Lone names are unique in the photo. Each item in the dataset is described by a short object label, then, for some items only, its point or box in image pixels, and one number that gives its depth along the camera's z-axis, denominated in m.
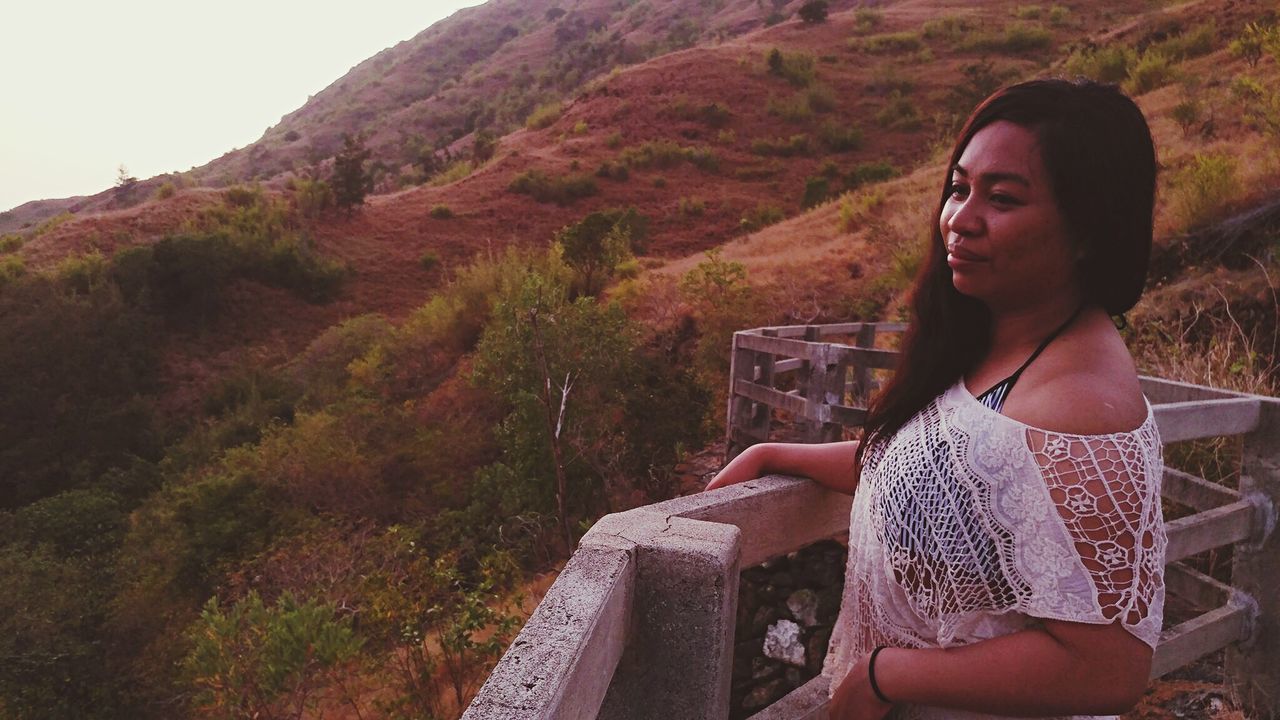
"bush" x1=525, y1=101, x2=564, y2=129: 37.25
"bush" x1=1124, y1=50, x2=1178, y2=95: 16.84
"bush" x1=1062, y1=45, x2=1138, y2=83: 18.92
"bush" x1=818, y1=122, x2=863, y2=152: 30.75
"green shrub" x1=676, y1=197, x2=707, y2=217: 26.56
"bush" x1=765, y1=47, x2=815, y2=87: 36.31
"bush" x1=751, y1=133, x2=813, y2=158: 31.44
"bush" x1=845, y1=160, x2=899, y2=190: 25.50
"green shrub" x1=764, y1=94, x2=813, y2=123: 33.47
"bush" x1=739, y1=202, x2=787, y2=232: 24.41
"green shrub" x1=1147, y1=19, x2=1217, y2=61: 17.81
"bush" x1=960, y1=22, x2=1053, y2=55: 33.81
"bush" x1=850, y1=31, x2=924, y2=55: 38.84
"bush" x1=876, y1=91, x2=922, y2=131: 30.88
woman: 0.91
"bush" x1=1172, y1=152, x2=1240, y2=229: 7.58
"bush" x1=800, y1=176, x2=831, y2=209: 25.30
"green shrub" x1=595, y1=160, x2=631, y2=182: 29.89
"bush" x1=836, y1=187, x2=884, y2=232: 16.84
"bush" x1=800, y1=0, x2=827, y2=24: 43.97
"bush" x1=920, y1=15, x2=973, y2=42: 38.59
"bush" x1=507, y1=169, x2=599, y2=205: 28.42
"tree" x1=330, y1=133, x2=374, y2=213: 26.17
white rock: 2.54
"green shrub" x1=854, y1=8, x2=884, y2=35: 42.28
